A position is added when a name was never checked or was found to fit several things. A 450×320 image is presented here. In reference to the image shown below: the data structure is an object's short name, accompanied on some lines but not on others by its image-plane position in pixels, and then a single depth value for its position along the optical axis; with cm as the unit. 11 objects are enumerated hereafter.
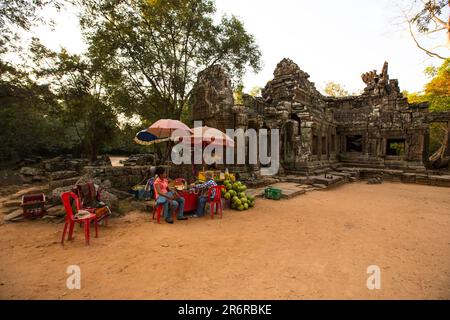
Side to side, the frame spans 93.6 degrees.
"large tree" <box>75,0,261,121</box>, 1172
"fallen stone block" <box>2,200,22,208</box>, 718
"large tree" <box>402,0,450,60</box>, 1013
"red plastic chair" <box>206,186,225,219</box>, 615
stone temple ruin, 1116
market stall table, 612
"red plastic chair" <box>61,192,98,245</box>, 417
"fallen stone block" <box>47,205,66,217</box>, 583
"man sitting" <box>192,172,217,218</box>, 612
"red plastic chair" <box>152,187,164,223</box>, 550
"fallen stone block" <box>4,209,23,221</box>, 563
